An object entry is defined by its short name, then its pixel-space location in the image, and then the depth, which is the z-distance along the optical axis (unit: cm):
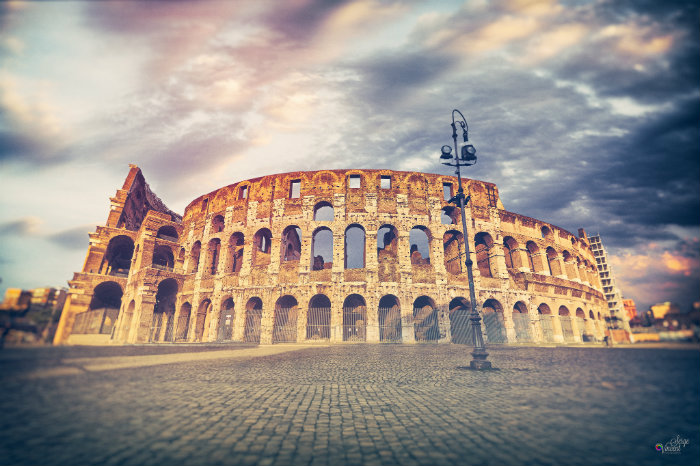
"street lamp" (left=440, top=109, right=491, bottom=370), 702
